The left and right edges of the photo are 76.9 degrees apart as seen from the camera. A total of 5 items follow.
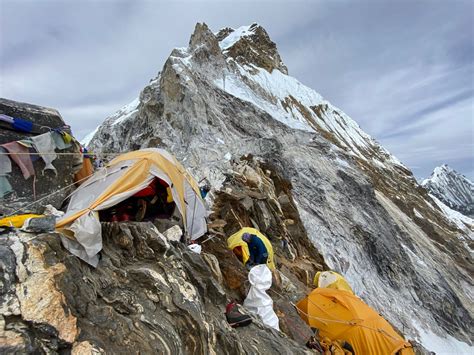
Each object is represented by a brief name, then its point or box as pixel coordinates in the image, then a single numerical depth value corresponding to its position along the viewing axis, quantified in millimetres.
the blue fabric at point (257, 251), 9250
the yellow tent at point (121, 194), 4973
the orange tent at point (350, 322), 7199
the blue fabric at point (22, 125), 7656
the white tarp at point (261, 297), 6621
